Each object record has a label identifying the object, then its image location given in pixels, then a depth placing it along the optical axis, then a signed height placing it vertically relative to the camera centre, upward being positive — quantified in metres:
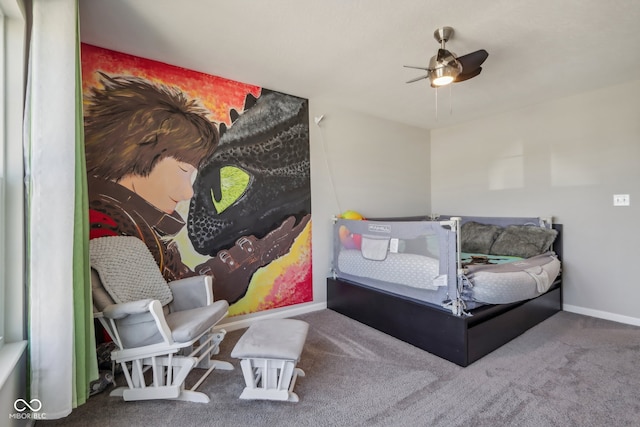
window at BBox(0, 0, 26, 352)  1.39 +0.19
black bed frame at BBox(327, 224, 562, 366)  2.10 -0.90
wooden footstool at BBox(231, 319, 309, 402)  1.63 -0.85
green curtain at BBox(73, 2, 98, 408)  1.47 -0.34
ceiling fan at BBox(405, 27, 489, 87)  1.96 +1.03
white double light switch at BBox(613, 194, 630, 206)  2.84 +0.10
